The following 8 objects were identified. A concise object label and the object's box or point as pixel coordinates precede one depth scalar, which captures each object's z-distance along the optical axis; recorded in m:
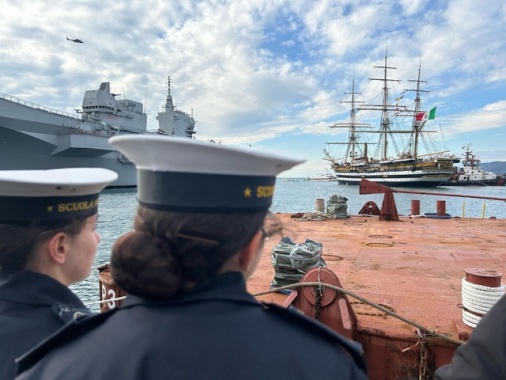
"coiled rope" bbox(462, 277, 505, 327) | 3.13
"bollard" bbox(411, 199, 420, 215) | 14.33
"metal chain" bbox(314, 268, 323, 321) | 3.59
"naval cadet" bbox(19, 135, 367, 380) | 0.90
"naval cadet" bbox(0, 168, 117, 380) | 1.51
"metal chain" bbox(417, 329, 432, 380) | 3.24
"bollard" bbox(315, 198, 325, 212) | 13.91
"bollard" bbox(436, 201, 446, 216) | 13.31
